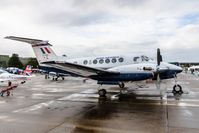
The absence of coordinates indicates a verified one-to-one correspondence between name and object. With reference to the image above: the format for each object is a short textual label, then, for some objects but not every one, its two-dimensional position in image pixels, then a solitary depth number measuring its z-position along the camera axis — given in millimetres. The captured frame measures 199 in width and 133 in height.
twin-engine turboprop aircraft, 14125
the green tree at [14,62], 93125
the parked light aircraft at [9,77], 21156
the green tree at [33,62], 96788
